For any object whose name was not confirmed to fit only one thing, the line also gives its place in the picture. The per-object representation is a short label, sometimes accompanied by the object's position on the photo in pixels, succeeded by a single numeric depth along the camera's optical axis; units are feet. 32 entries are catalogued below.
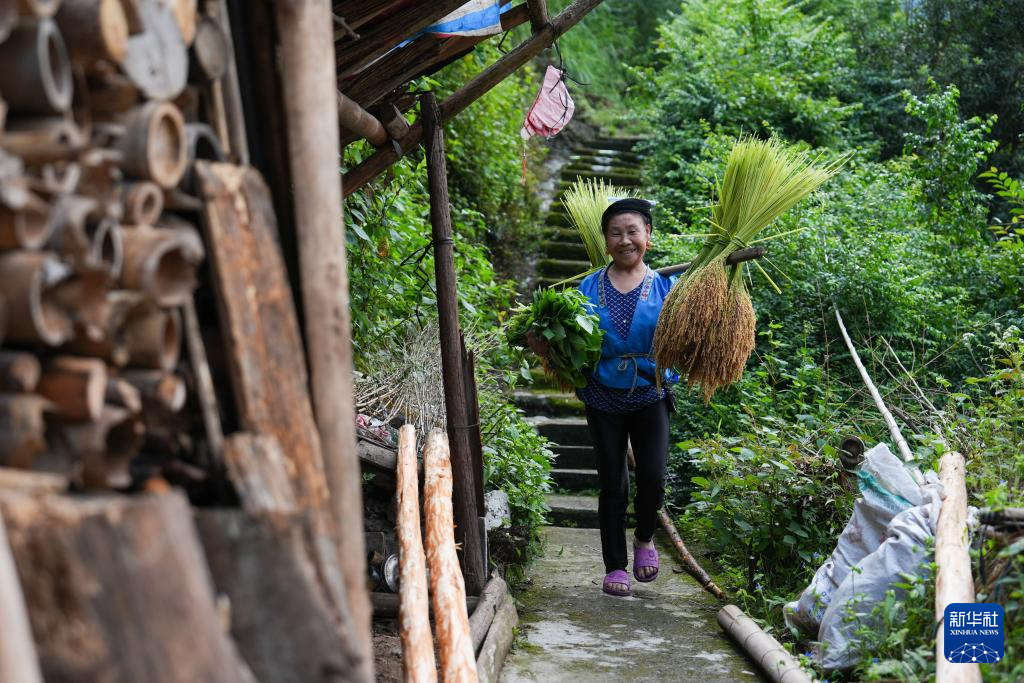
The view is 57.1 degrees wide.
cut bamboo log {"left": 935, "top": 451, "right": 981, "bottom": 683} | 8.41
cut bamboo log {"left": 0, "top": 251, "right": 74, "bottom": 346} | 4.00
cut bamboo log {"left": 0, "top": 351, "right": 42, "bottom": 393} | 4.07
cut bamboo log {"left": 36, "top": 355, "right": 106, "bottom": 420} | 4.24
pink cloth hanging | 15.98
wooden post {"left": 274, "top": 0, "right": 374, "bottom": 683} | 5.59
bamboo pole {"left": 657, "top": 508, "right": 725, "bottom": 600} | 15.24
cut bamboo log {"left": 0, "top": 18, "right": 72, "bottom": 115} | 4.05
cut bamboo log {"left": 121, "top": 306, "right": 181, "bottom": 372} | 4.58
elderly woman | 14.10
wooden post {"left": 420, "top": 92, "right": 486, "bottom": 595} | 13.00
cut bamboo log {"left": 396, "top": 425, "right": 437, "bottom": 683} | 8.95
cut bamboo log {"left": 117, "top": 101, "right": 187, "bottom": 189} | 4.54
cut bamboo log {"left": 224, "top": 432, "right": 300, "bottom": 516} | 4.74
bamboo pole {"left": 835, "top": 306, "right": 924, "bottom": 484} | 13.34
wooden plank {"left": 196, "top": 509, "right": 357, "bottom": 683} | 4.61
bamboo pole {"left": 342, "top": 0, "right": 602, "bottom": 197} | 13.16
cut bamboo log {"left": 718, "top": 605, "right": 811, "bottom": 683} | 10.71
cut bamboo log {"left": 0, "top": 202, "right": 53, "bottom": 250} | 4.00
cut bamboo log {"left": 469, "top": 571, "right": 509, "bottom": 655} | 11.43
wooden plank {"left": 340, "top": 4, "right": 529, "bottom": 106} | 12.63
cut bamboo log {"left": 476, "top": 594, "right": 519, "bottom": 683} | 10.77
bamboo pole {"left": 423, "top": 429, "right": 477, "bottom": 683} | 9.11
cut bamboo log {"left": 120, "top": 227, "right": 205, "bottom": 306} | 4.47
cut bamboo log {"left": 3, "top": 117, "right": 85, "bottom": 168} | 4.04
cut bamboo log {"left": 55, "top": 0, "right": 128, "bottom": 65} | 4.29
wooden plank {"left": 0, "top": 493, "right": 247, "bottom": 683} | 3.76
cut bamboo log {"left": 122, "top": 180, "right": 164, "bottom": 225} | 4.53
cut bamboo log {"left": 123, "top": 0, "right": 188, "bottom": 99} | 4.60
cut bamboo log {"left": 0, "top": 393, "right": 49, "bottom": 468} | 4.05
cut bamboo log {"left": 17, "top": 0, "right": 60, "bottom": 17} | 4.04
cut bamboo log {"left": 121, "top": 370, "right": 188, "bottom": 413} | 4.64
